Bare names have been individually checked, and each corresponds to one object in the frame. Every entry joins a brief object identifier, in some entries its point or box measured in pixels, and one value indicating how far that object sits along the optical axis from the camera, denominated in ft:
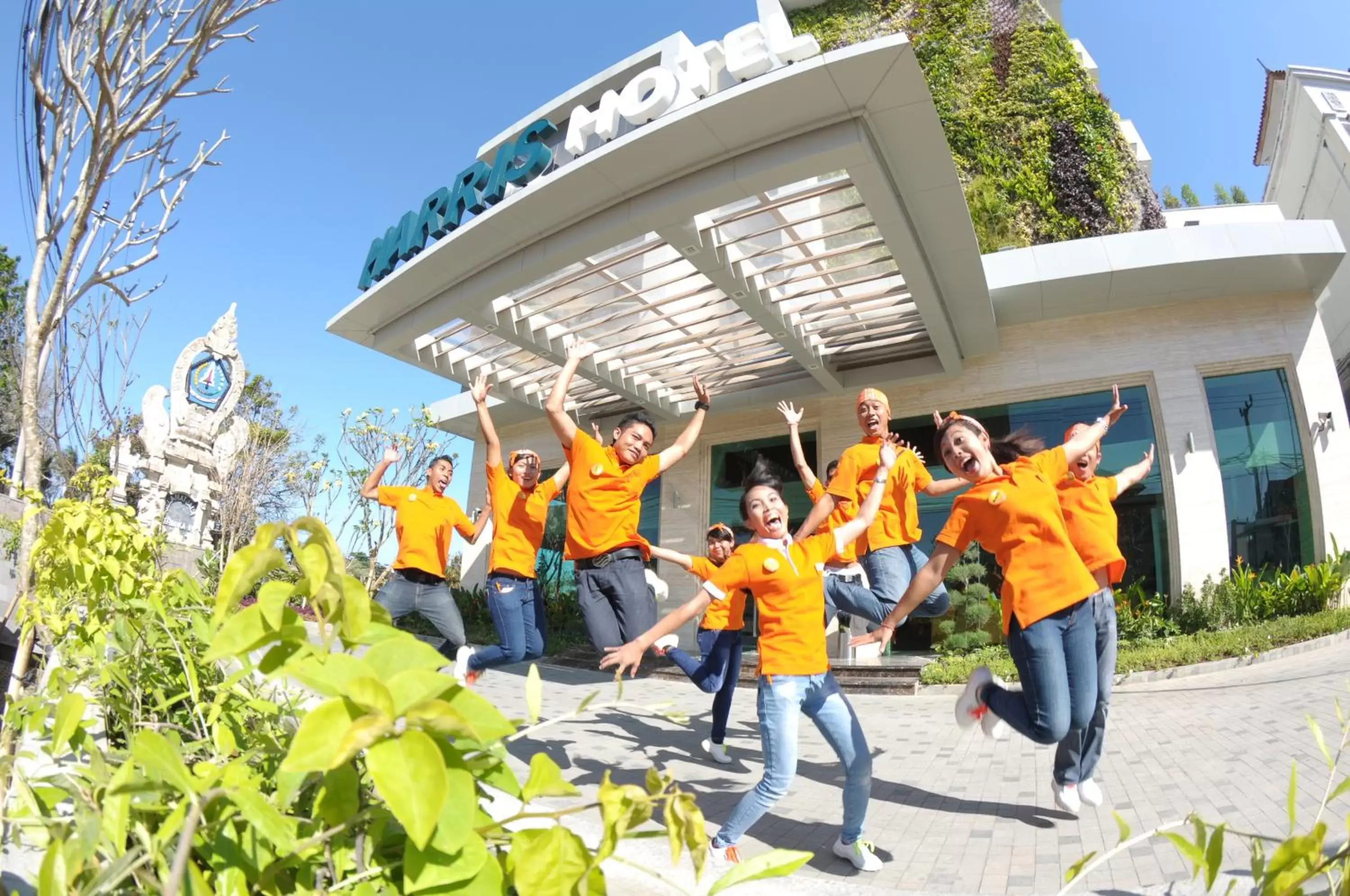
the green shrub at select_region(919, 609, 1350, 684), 26.81
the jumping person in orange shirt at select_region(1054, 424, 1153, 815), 12.00
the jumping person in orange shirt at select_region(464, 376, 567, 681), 17.19
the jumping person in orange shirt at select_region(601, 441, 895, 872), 10.57
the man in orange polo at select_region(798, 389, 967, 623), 15.58
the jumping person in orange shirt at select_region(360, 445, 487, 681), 18.69
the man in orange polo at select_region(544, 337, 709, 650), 15.38
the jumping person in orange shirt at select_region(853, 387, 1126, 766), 10.87
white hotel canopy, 23.94
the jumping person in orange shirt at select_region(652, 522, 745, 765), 17.12
